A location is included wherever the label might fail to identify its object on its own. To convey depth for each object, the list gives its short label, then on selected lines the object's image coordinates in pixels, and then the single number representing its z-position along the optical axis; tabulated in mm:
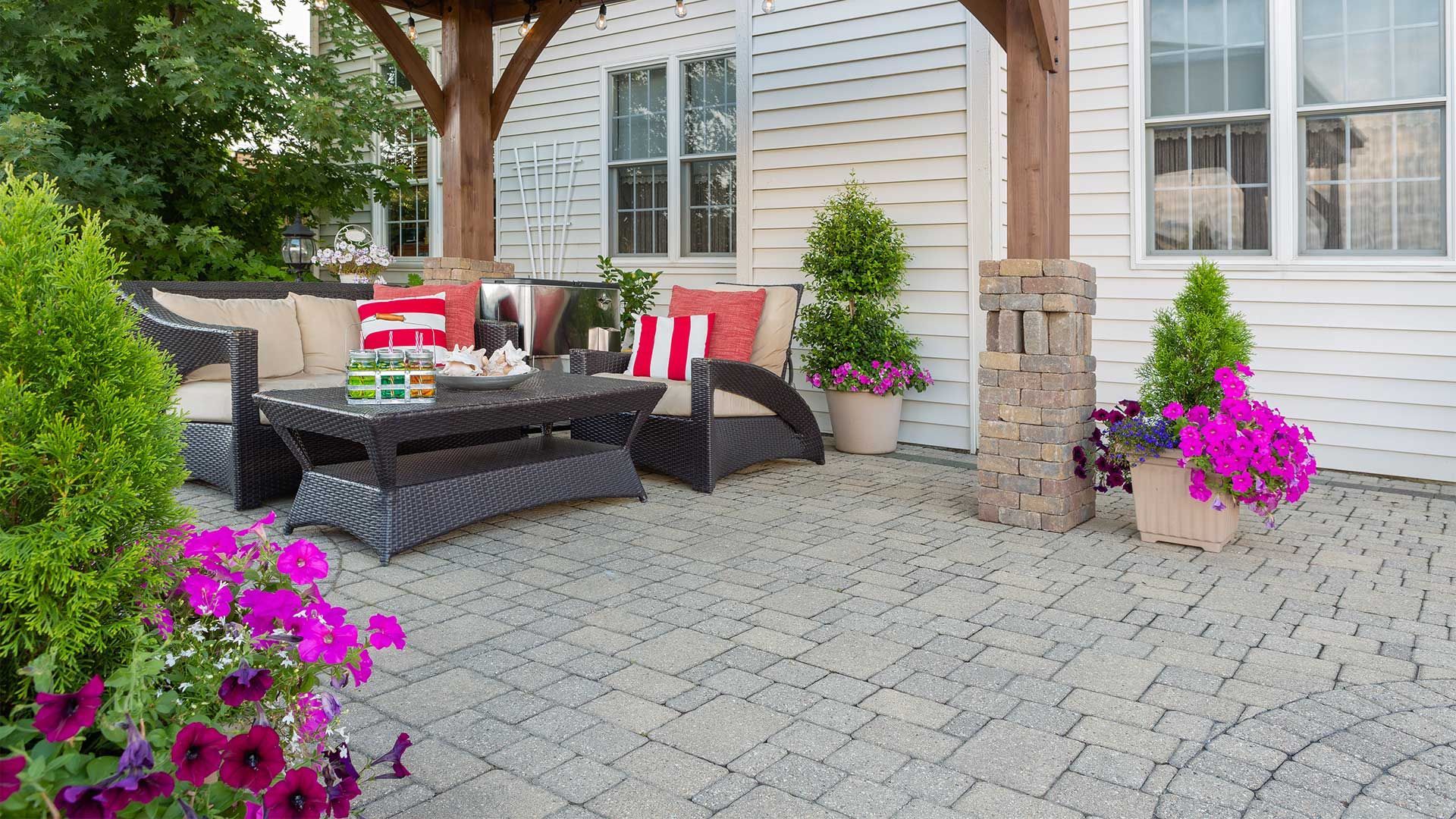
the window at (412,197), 9453
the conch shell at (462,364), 4074
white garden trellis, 8023
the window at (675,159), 7176
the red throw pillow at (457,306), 5277
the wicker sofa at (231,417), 4098
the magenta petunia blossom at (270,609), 1381
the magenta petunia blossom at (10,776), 1052
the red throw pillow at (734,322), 5172
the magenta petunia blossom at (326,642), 1372
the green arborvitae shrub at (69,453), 1196
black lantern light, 7504
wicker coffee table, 3449
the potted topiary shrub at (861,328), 5715
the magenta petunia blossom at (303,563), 1514
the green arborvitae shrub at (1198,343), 3645
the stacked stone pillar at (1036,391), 3951
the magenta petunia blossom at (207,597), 1366
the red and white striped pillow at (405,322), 4773
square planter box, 3631
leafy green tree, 7820
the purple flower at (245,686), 1277
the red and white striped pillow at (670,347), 5105
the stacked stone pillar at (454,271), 6227
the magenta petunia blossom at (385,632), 1516
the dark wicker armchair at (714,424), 4695
